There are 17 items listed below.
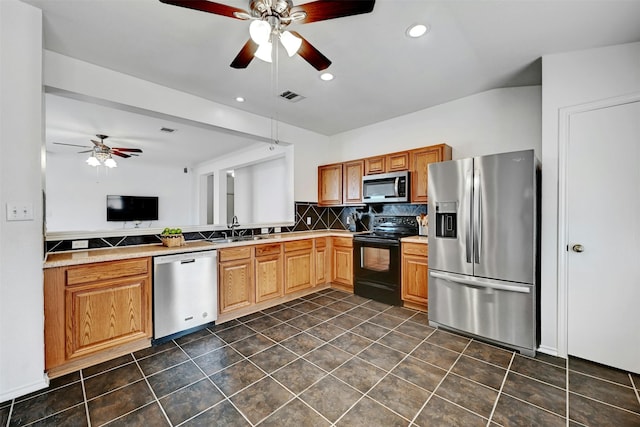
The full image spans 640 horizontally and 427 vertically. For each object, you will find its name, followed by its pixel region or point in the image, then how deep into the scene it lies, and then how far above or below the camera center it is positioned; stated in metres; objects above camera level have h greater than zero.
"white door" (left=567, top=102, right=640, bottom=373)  2.00 -0.19
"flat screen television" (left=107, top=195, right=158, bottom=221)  6.35 +0.12
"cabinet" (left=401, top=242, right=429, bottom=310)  3.15 -0.75
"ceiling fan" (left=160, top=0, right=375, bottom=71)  1.49 +1.16
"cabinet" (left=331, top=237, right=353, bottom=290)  3.98 -0.74
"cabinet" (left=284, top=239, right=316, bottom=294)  3.62 -0.74
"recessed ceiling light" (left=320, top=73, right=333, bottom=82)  2.74 +1.41
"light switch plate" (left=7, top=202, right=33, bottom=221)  1.76 +0.02
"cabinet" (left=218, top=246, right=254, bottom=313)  2.94 -0.74
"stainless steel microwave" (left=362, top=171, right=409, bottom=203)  3.61 +0.35
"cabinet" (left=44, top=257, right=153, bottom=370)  1.96 -0.76
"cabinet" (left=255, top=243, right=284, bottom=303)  3.27 -0.74
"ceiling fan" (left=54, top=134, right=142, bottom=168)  4.63 +1.07
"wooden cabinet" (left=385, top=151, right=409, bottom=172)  3.67 +0.71
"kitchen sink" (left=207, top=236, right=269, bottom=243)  3.40 -0.34
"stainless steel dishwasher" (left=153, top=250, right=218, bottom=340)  2.48 -0.77
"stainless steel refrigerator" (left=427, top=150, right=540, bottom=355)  2.27 -0.33
